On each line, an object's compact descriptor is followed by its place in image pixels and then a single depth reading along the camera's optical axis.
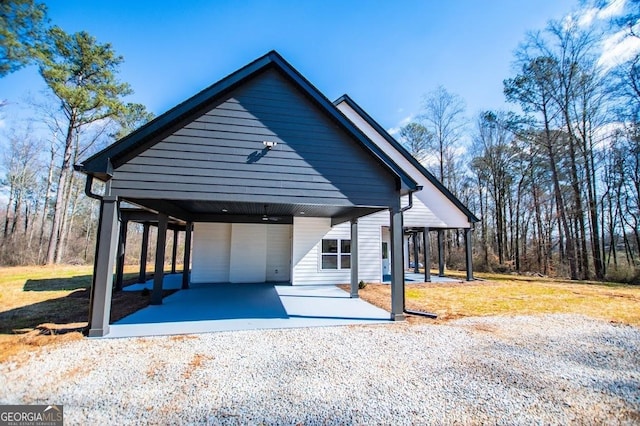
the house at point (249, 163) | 5.14
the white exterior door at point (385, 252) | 14.44
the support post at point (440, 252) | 14.51
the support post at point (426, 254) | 12.85
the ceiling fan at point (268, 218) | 10.51
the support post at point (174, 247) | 13.51
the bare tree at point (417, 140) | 22.02
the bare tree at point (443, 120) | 21.08
